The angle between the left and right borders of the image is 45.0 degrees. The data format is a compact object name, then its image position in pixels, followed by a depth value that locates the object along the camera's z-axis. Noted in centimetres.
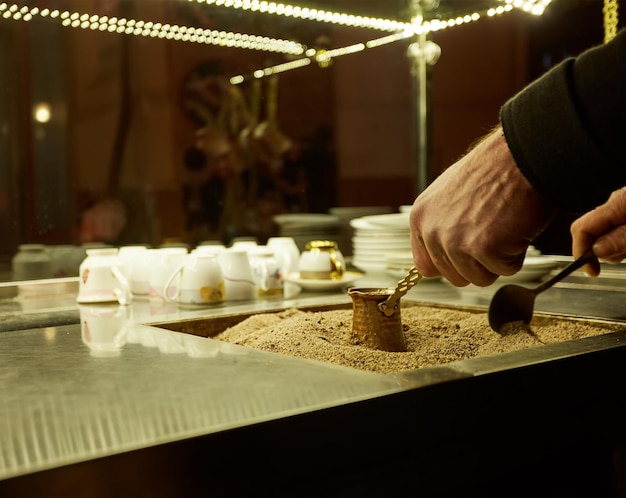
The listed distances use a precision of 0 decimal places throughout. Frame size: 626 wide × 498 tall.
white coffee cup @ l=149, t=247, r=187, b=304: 192
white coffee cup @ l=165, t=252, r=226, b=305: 181
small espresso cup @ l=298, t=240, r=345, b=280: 206
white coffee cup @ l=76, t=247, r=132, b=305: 184
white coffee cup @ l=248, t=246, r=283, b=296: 201
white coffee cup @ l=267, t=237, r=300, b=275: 228
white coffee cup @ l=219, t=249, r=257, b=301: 191
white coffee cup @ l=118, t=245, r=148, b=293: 205
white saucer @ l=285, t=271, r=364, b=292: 202
